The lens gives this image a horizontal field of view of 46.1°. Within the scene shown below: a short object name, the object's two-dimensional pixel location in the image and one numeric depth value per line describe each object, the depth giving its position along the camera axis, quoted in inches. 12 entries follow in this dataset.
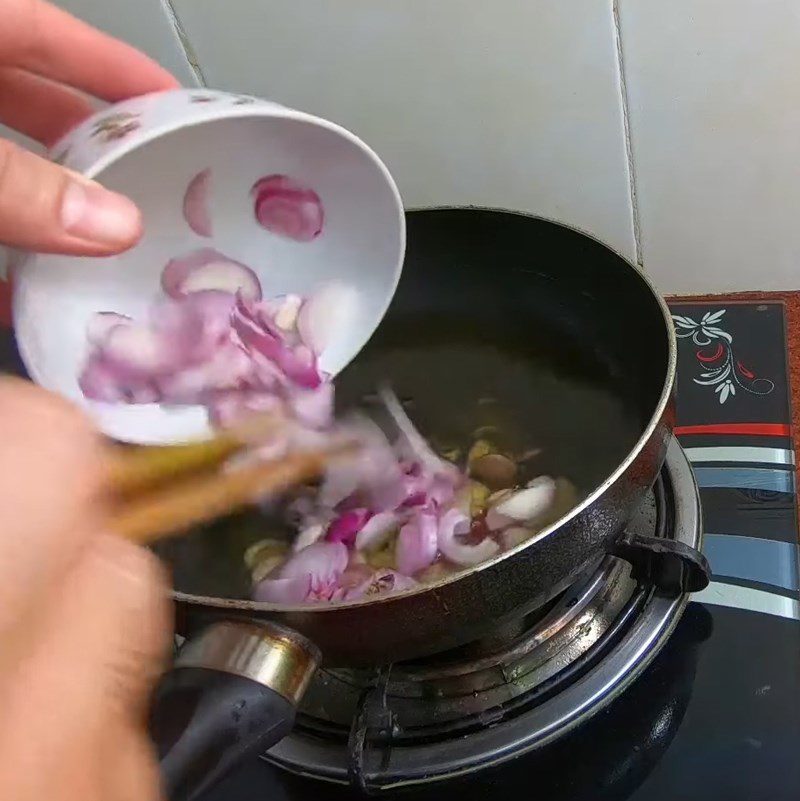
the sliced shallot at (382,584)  20.2
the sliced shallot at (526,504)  21.9
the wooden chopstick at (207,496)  18.3
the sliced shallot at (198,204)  21.4
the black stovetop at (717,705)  18.7
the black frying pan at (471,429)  15.4
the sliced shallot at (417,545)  21.1
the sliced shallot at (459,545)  21.1
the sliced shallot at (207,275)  22.0
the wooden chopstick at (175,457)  19.4
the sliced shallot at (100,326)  20.2
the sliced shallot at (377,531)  21.9
